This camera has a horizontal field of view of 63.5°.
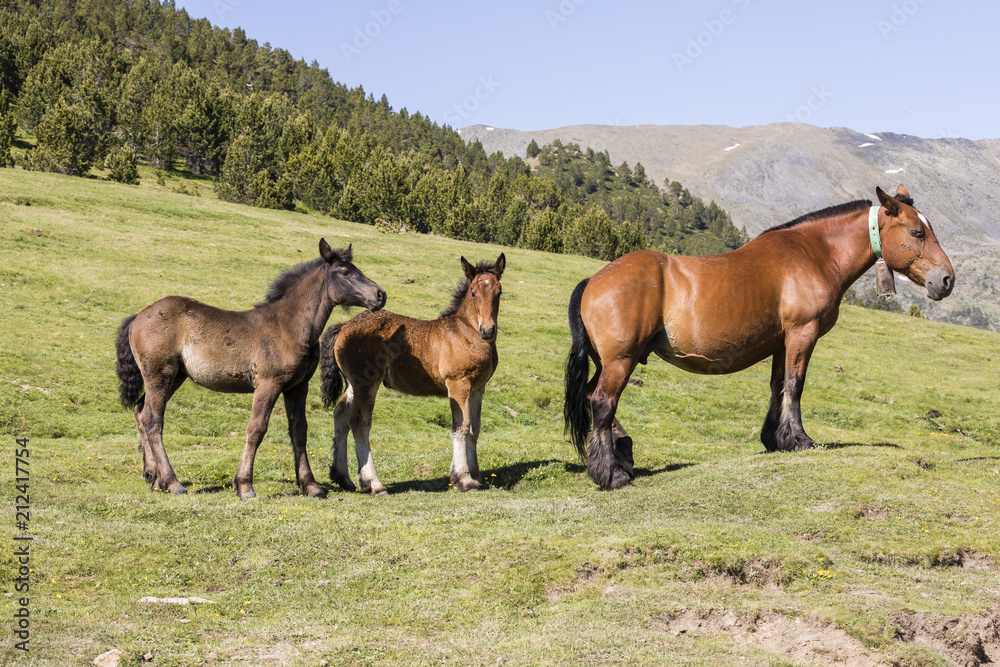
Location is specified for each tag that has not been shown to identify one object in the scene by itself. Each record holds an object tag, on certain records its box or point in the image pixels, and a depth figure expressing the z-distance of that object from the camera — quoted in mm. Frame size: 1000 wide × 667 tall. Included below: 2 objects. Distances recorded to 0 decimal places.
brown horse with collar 12312
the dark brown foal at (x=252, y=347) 12141
